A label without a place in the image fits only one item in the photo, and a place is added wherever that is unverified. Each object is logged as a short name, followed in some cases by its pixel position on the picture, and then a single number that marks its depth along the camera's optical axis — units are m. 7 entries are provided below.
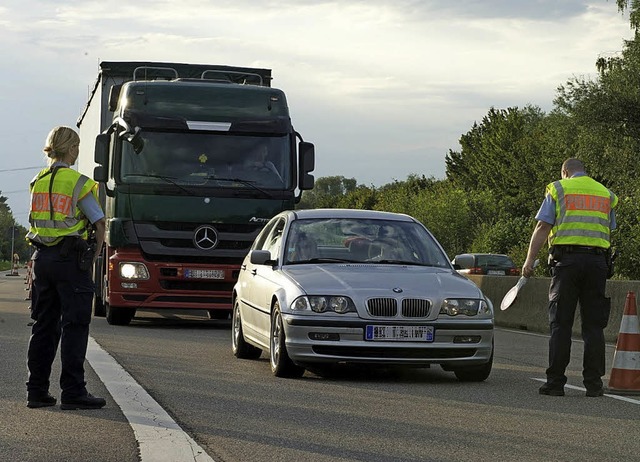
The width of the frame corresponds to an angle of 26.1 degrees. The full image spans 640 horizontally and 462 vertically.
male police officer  10.93
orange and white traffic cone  10.84
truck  17.97
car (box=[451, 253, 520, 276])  44.03
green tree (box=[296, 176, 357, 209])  165.75
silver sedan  11.05
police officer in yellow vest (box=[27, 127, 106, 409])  8.78
